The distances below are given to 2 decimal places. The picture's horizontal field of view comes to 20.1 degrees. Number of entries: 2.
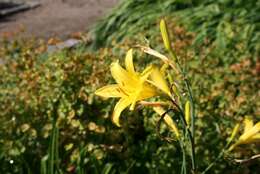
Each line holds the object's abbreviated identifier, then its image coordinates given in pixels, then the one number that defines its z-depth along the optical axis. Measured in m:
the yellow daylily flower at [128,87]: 0.91
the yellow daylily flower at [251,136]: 0.96
